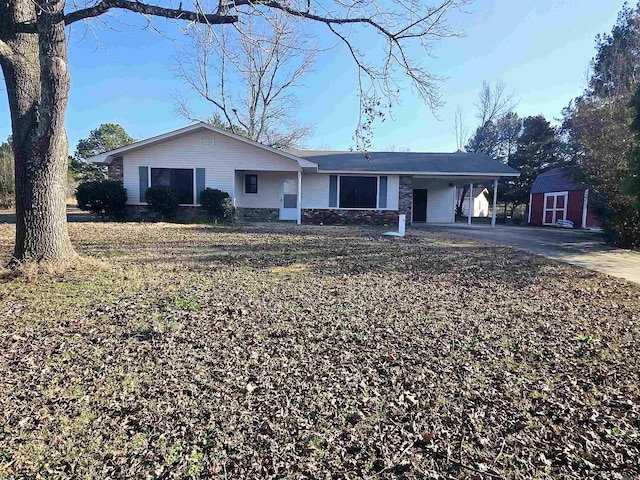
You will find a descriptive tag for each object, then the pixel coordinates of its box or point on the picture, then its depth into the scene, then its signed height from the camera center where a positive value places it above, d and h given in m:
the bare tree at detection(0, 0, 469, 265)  5.05 +1.36
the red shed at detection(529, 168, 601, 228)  21.11 +0.62
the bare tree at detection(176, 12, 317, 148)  26.66 +7.16
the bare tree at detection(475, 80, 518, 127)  37.87 +10.24
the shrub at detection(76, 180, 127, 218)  13.97 +0.22
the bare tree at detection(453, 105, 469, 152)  40.61 +7.04
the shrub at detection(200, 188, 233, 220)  14.97 +0.14
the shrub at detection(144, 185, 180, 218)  14.51 +0.21
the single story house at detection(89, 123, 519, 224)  15.40 +1.50
